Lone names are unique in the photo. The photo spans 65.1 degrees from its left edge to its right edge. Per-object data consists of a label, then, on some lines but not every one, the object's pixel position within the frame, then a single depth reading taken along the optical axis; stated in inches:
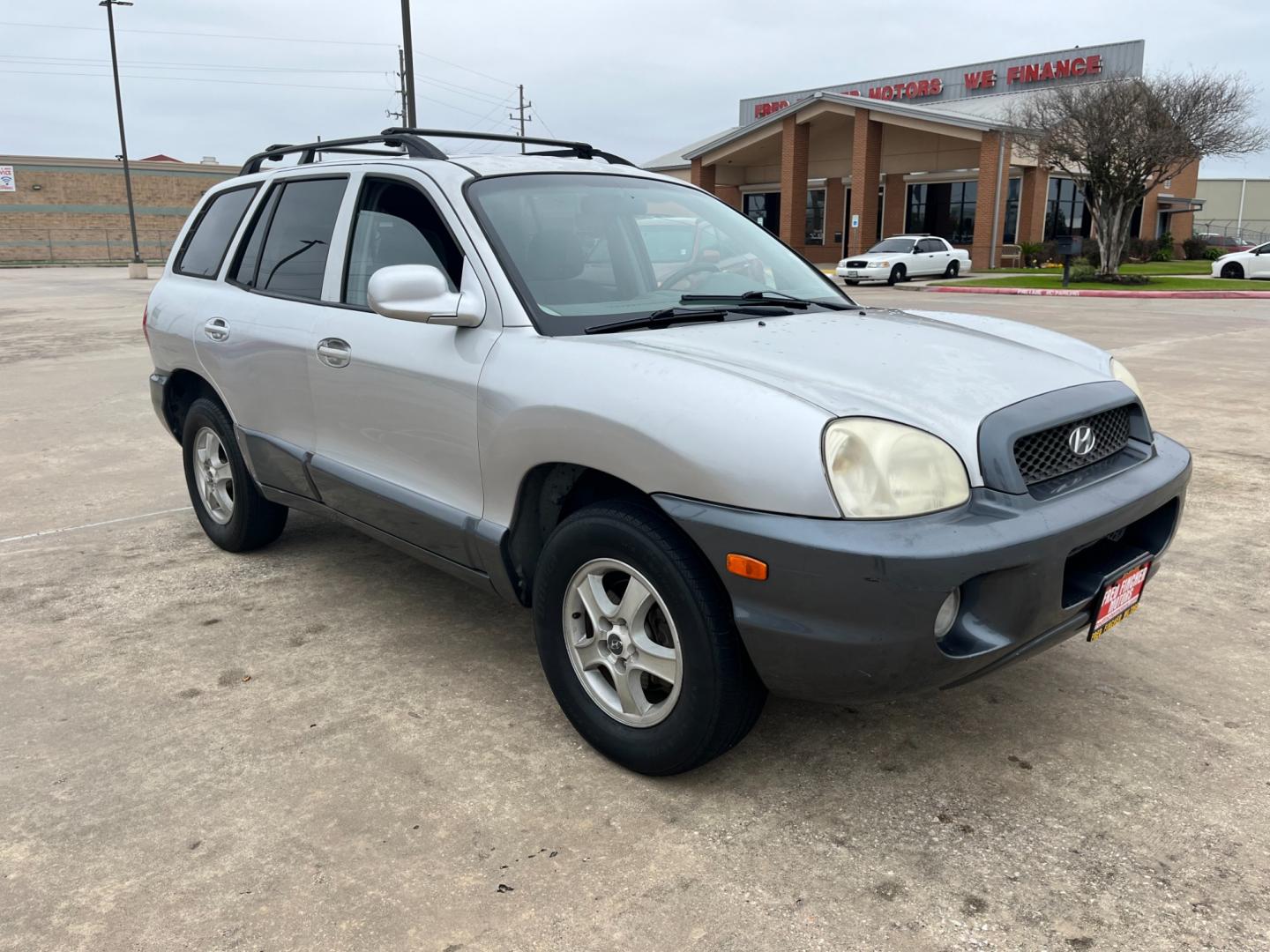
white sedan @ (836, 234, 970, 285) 1180.5
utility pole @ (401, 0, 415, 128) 645.9
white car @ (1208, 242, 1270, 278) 1256.8
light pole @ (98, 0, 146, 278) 1424.7
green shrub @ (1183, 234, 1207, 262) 1754.4
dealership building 1427.2
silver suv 93.7
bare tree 1078.4
